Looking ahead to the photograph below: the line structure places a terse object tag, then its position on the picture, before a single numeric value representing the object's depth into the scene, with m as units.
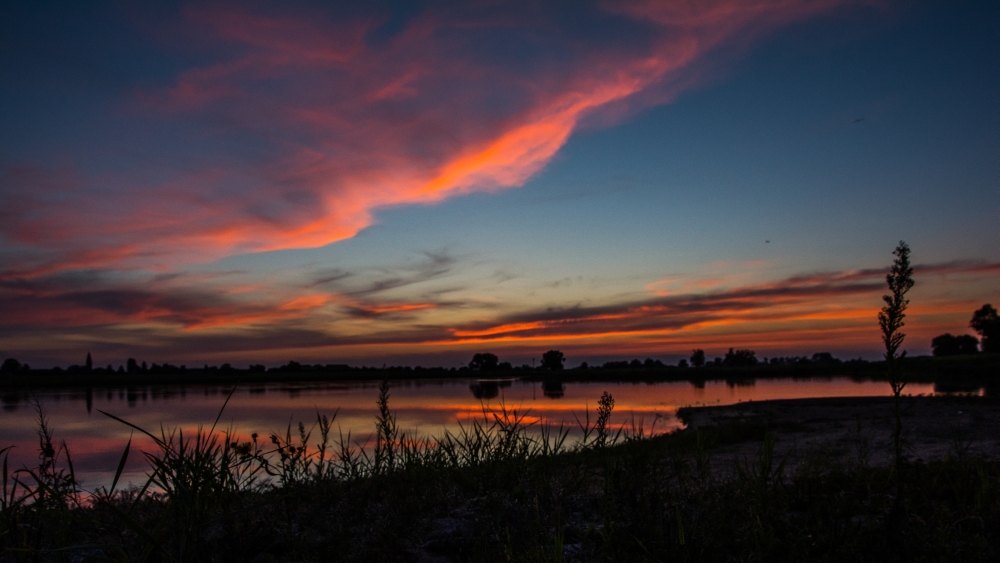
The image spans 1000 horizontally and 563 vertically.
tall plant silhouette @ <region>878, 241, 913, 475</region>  3.12
